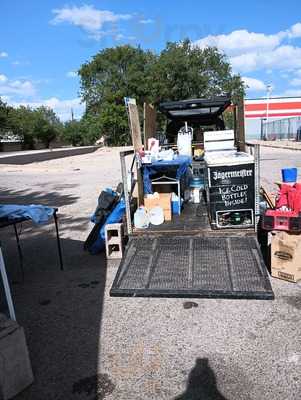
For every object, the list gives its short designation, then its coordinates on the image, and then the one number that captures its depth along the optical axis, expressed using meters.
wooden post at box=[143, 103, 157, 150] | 6.79
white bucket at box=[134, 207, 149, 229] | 5.52
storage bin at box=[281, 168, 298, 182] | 5.10
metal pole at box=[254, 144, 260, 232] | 4.80
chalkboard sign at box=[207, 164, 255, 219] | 5.03
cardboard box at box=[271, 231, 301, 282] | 4.34
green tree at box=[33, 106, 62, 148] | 66.56
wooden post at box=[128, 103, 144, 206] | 5.99
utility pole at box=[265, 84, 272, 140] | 60.36
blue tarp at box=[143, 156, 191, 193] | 5.99
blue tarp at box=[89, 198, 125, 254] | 5.70
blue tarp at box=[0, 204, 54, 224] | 4.19
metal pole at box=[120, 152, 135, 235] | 5.21
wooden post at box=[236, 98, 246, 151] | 6.95
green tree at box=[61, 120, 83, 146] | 74.81
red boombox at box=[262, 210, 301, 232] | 4.32
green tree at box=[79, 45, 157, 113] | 51.94
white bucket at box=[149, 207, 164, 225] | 5.63
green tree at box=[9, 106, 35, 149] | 61.84
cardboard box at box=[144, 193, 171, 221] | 5.79
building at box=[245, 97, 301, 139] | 65.49
